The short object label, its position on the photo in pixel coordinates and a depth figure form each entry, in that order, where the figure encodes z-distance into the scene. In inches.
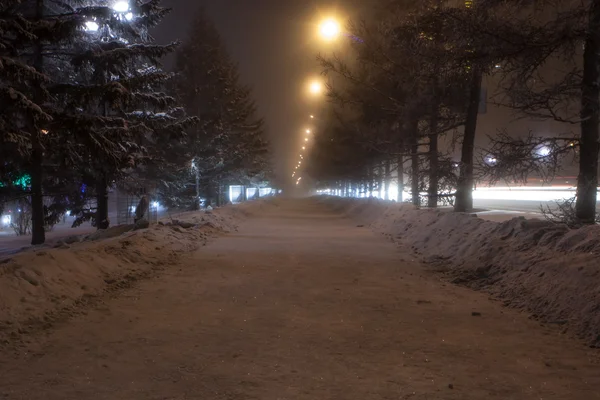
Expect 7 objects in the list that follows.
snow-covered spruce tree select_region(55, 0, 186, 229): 543.8
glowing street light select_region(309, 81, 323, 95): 1291.3
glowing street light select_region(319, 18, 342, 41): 685.8
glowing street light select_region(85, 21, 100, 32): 628.0
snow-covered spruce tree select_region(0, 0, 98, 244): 453.1
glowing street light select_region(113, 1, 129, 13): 682.3
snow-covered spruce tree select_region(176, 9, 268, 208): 1312.7
